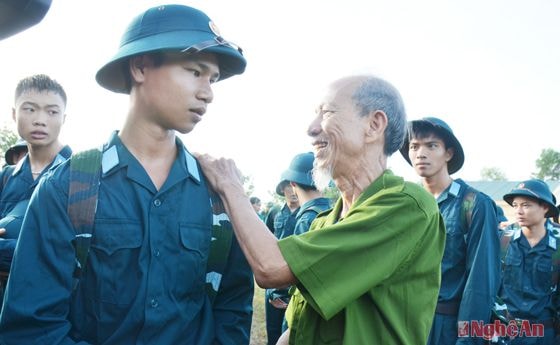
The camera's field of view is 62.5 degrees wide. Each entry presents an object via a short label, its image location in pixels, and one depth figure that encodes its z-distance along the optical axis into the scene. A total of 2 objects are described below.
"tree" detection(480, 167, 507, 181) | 103.25
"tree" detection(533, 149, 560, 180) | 88.75
